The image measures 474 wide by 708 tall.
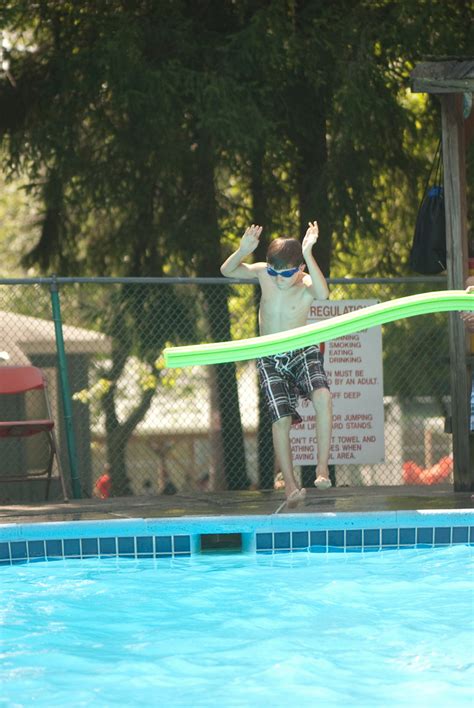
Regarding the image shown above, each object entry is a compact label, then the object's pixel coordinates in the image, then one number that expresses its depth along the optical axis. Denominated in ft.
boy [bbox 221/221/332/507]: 50.37
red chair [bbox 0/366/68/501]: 57.31
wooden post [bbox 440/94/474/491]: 53.88
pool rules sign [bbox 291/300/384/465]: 61.52
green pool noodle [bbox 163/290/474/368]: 39.91
